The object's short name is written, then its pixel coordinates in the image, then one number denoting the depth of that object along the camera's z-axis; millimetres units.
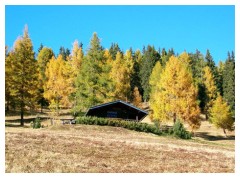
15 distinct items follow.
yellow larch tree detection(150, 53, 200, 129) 47094
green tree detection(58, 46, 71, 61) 111850
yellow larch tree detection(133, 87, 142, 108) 65344
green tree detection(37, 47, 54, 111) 73812
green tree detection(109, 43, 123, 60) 94875
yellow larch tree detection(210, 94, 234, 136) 58375
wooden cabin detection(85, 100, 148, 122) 44312
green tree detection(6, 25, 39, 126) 44188
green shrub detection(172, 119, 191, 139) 39625
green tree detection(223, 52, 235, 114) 73000
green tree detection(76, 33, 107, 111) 48188
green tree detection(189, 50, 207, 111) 73125
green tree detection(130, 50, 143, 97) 86375
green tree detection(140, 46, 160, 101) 82688
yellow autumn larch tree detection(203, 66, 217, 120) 71688
